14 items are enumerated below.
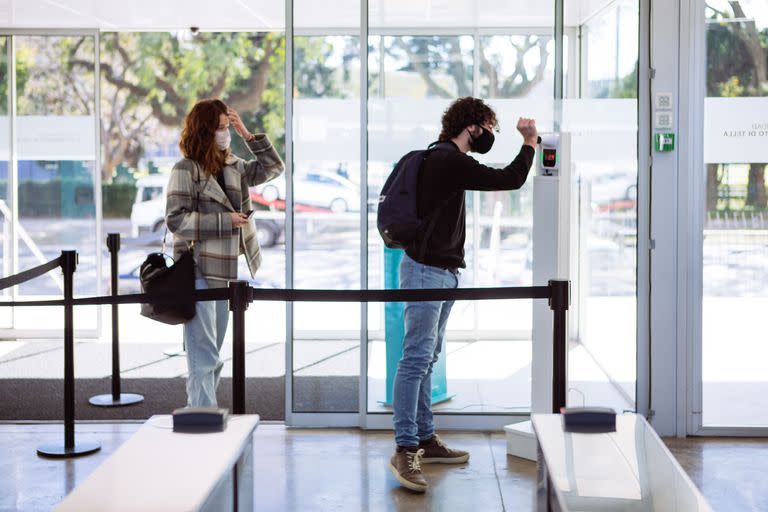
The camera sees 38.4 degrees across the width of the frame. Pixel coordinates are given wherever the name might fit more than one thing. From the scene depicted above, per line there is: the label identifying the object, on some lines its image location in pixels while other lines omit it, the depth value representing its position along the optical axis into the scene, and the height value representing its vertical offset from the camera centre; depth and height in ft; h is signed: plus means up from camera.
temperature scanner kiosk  16.71 -0.13
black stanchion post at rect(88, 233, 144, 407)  20.80 -2.34
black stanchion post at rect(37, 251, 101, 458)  17.15 -2.32
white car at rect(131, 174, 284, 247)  59.87 +1.45
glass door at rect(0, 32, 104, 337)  29.37 +1.78
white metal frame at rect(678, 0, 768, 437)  18.08 +0.36
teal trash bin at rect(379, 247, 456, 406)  18.74 -1.38
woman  16.05 +0.30
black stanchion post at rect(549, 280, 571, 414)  13.35 -1.29
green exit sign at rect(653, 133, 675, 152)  18.07 +1.62
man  15.12 +0.01
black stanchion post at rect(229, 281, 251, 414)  12.94 -1.10
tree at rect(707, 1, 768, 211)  18.16 +3.05
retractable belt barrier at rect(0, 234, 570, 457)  13.00 -0.72
